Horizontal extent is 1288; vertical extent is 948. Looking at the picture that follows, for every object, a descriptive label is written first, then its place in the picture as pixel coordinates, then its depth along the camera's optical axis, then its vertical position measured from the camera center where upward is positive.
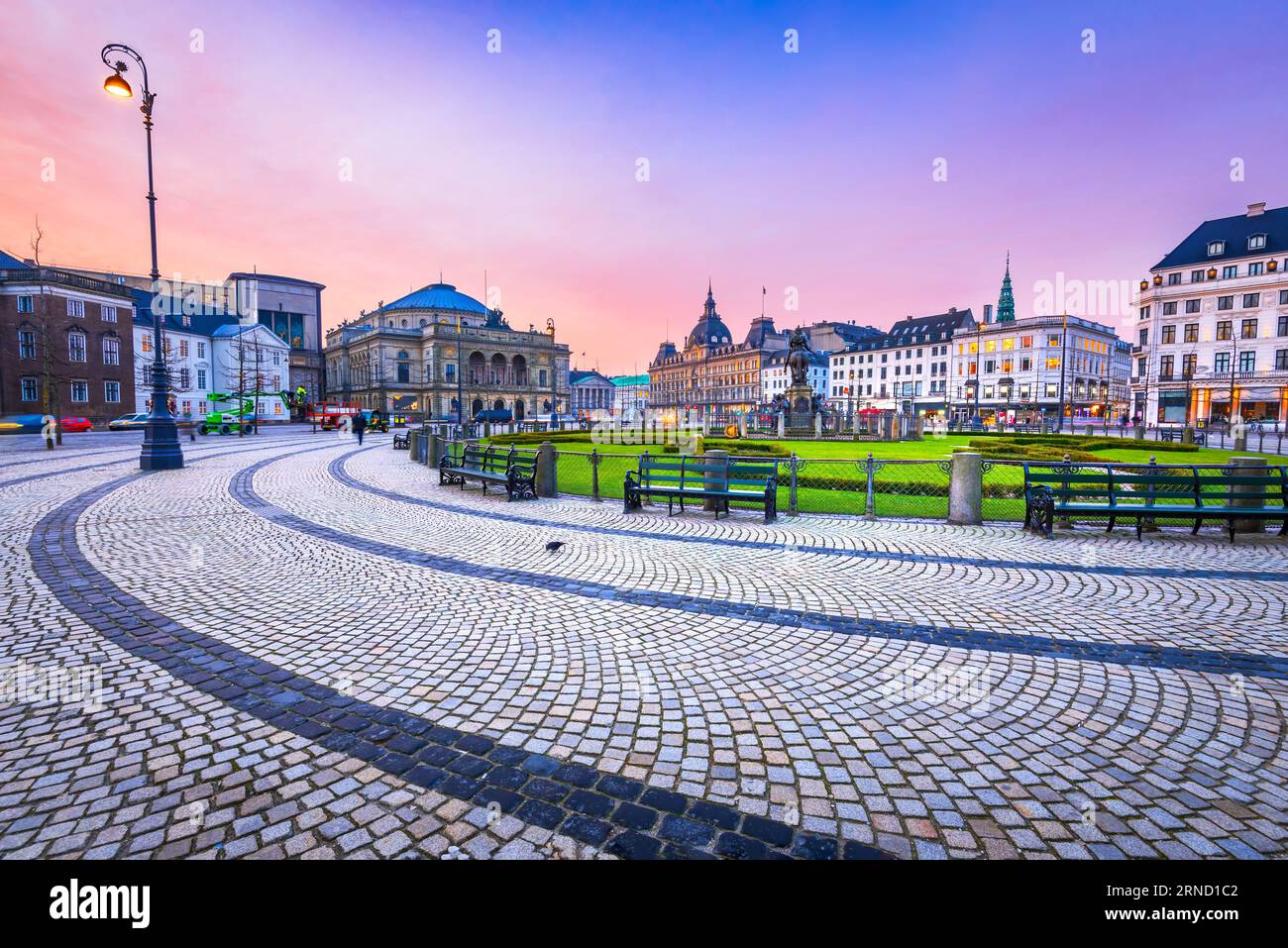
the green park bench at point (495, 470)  13.23 -0.92
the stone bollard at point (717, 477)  11.33 -0.85
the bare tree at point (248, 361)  66.56 +7.70
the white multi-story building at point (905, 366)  98.38 +12.05
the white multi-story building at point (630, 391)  148.75 +10.84
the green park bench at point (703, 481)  10.72 -0.96
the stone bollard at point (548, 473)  13.52 -0.94
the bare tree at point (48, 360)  40.97 +4.95
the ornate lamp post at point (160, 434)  17.66 -0.16
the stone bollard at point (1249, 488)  9.55 -0.84
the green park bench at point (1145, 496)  9.18 -0.97
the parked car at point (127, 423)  42.89 +0.36
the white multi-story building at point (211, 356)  61.12 +8.05
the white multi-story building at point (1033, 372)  82.94 +9.18
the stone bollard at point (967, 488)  10.16 -0.93
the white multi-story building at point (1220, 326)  54.31 +10.53
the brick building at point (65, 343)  45.50 +6.75
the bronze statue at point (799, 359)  39.12 +4.89
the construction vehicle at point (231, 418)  45.72 +0.94
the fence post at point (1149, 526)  9.80 -1.48
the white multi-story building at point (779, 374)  121.81 +11.97
